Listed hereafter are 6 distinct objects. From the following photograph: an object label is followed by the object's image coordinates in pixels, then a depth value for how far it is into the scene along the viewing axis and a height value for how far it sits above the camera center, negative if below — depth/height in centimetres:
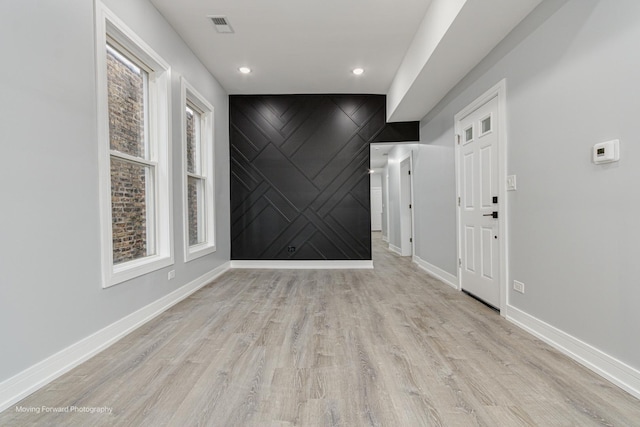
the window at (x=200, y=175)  401 +56
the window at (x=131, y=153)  221 +58
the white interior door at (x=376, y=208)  1336 +18
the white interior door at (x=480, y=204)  294 +7
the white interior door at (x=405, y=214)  648 -5
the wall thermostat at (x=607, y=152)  170 +33
